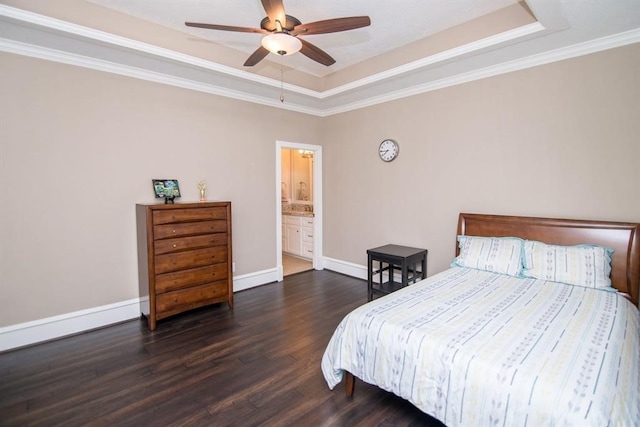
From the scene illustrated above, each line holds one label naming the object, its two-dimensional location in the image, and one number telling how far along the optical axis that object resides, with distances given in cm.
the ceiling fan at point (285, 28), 209
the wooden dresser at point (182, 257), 316
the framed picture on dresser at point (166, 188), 354
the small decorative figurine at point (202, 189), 389
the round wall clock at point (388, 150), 429
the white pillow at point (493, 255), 291
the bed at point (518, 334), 140
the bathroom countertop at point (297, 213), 586
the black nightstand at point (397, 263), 367
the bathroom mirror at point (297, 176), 696
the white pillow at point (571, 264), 255
